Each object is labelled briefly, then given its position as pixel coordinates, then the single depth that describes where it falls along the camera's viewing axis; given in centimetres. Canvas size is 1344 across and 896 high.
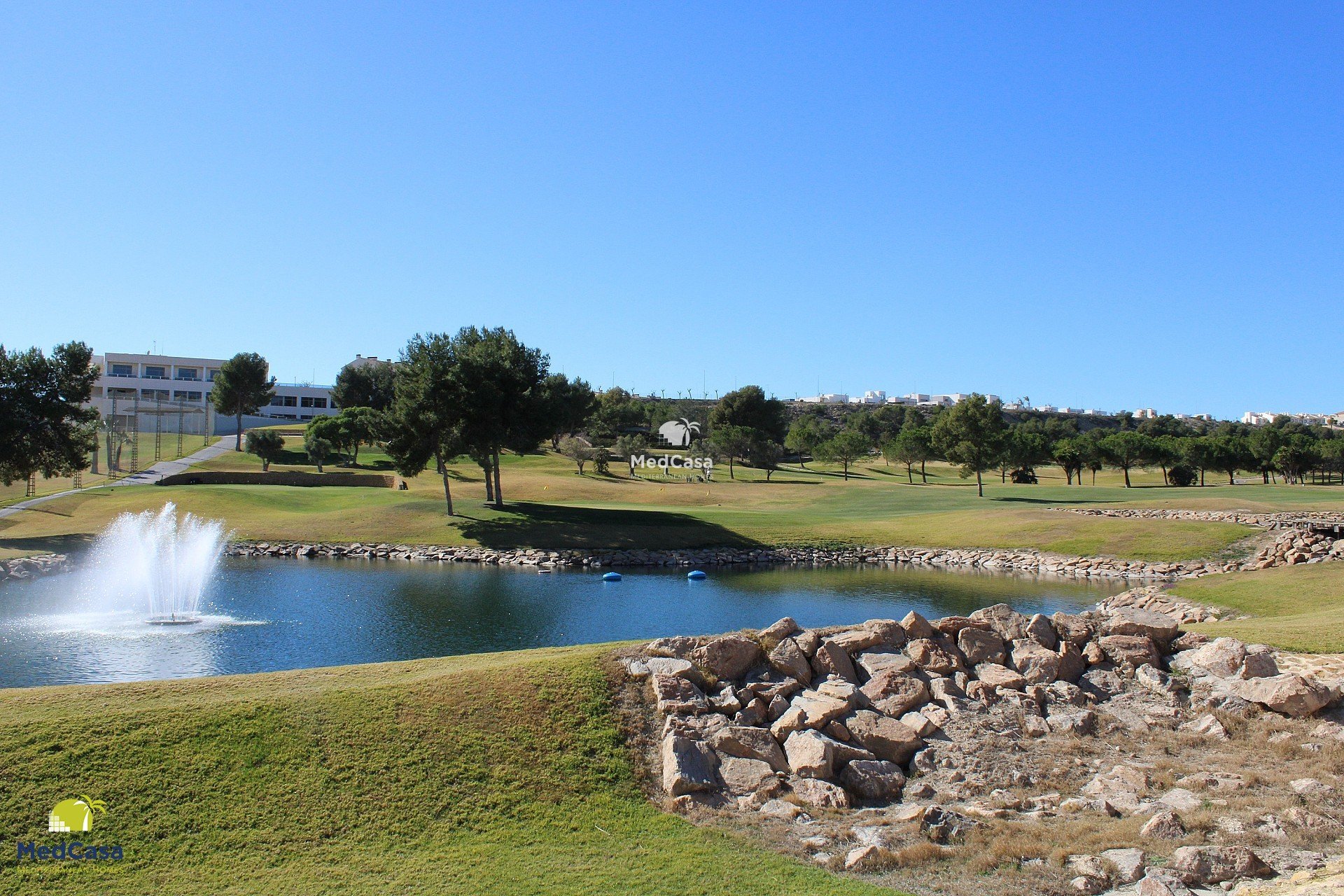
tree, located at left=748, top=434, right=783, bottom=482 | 9981
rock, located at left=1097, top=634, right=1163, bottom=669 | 1521
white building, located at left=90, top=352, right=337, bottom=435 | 11988
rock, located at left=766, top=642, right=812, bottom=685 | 1418
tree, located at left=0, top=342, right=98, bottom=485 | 4694
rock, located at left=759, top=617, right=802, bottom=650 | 1481
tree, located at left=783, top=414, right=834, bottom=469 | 12481
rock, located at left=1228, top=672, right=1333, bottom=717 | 1302
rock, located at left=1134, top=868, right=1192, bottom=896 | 861
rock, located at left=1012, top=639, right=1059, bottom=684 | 1463
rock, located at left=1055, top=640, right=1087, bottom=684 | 1499
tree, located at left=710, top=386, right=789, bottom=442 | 13112
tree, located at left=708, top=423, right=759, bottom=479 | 10094
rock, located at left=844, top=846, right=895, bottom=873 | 948
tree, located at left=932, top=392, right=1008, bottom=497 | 7531
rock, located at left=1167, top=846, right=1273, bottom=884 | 901
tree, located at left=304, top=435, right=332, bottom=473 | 8556
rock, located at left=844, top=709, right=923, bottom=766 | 1251
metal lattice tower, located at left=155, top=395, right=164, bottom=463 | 8331
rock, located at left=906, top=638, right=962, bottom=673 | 1463
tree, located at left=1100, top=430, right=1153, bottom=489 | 9625
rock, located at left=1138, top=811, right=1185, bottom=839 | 988
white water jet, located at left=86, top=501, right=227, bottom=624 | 2967
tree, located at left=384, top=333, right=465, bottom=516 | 5191
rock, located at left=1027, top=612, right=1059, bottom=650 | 1548
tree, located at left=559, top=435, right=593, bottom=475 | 9444
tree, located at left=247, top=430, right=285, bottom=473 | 8525
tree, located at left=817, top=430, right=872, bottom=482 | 10325
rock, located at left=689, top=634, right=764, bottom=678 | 1413
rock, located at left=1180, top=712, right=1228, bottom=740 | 1302
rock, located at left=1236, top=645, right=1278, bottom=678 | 1416
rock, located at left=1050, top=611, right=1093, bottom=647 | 1564
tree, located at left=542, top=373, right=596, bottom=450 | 5462
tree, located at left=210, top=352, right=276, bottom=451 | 10601
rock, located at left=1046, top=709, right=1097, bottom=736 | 1334
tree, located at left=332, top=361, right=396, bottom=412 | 12425
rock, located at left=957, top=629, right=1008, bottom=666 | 1510
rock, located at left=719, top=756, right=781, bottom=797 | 1143
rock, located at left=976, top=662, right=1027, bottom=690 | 1434
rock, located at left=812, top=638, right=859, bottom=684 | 1437
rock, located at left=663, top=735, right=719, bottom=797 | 1142
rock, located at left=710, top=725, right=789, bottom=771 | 1206
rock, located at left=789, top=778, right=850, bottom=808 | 1117
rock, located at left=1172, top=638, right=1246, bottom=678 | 1451
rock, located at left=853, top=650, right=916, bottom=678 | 1441
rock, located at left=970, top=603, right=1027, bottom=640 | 1565
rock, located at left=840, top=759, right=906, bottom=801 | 1166
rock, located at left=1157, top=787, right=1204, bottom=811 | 1075
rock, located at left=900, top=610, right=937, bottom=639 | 1531
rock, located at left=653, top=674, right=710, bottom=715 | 1303
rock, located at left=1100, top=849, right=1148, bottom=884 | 905
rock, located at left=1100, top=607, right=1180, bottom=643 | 1573
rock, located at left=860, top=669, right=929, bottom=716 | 1362
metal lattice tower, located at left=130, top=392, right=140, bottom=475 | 7584
